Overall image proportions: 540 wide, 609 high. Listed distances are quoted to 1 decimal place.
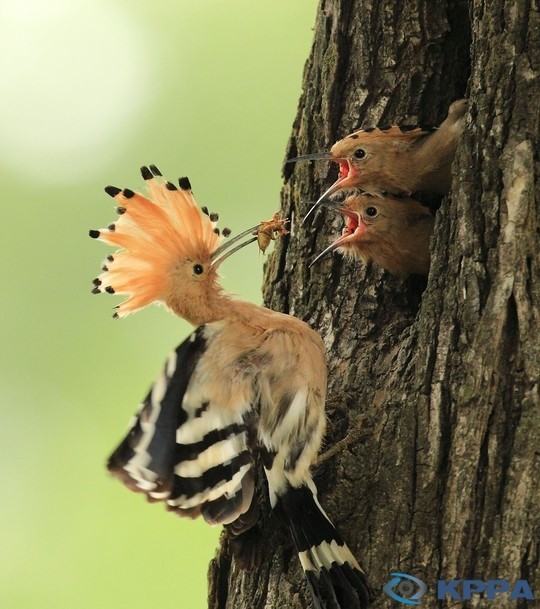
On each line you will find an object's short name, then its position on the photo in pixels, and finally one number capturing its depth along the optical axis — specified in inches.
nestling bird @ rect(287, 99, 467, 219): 277.7
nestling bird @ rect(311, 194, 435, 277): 284.8
